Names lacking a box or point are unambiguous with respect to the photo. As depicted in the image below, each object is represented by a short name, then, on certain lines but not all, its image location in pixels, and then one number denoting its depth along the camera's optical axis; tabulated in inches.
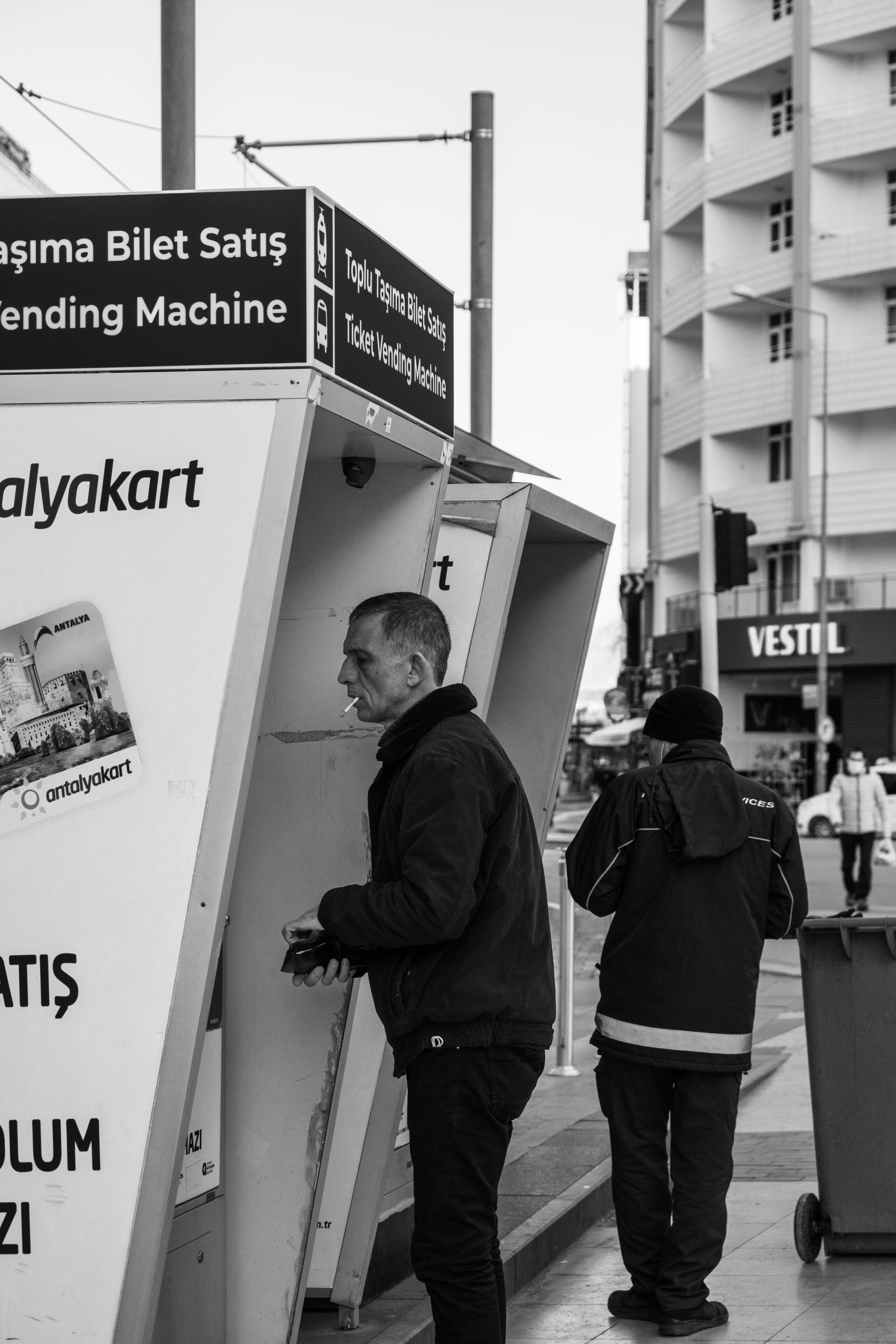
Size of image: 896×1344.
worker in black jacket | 200.2
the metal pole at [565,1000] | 361.7
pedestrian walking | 745.6
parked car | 1363.2
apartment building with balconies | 1720.0
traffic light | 619.8
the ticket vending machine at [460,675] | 191.0
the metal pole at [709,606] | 643.5
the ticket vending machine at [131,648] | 139.4
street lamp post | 1529.3
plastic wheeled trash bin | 231.0
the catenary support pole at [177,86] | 255.4
